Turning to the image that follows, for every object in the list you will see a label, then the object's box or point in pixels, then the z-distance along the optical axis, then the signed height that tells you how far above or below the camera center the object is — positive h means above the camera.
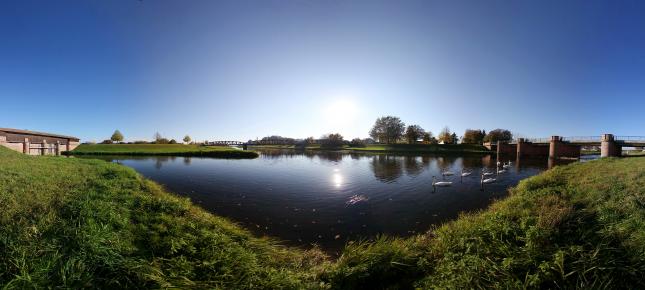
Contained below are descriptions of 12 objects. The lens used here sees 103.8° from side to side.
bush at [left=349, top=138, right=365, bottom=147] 109.62 +0.14
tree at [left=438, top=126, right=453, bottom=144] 105.44 +2.94
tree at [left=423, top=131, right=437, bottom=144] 107.19 +2.65
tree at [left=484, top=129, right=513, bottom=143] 101.97 +4.05
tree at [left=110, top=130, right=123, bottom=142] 95.54 +1.60
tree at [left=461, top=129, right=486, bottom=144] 101.75 +3.14
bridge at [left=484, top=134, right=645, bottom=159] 45.97 +0.00
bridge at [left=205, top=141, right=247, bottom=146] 107.07 -0.46
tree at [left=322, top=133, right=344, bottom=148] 108.41 +0.46
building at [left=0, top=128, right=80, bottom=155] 28.73 -0.17
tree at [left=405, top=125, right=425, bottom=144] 105.00 +4.56
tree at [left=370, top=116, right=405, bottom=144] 112.16 +6.55
